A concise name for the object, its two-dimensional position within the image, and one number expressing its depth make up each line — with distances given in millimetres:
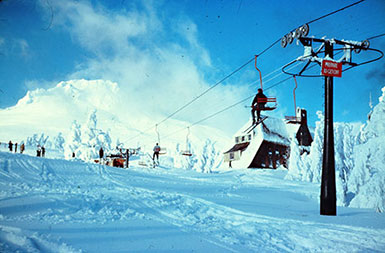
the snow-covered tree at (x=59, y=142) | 77000
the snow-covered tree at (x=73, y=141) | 64625
